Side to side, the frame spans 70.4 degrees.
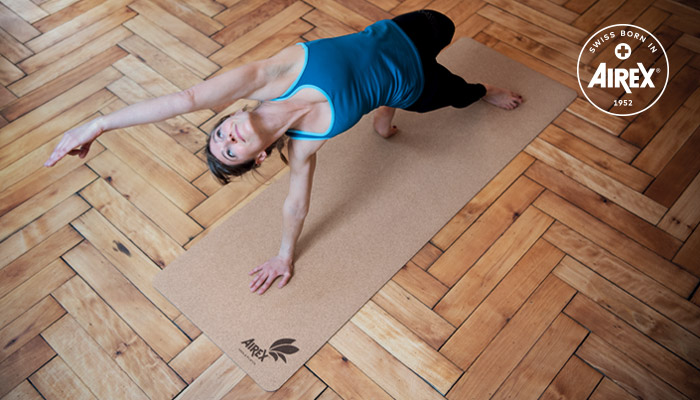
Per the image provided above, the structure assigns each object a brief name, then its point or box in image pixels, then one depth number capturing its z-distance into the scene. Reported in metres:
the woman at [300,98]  1.25
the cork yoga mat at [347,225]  1.60
